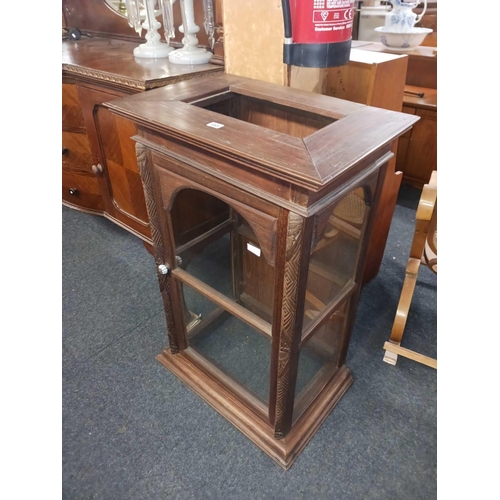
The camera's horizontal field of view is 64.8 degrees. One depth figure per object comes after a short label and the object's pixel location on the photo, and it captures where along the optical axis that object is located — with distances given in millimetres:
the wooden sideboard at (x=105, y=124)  1303
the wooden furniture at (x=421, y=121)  2080
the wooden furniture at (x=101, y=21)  1589
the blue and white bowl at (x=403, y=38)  1994
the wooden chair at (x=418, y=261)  1193
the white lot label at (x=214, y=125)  770
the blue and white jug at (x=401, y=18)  1901
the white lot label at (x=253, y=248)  1048
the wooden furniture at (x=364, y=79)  1102
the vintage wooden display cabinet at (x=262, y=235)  709
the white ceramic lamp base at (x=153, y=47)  1482
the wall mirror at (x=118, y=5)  1792
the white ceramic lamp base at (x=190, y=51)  1332
